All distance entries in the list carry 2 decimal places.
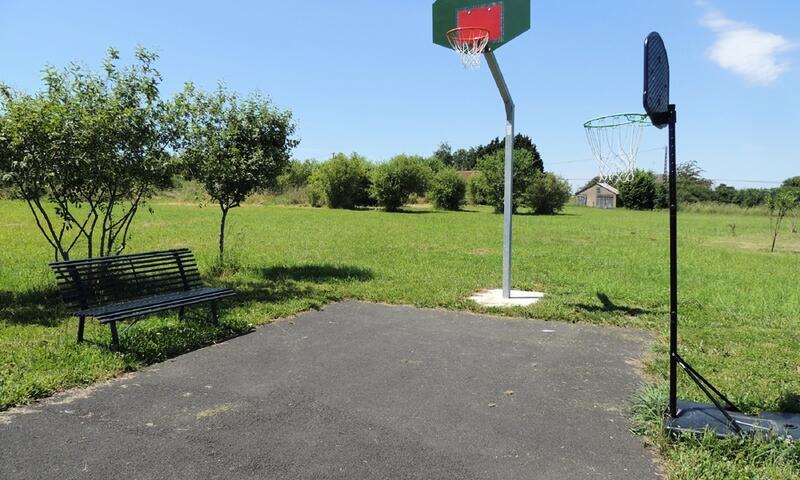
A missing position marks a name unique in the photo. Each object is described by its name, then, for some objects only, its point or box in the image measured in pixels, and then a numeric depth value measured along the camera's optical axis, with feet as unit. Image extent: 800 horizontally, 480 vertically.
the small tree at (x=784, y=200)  65.67
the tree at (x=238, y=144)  32.12
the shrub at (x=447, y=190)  165.27
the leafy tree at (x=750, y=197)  207.16
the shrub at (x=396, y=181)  145.69
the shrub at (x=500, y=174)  150.61
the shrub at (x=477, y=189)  160.45
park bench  17.54
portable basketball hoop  11.70
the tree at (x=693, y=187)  221.11
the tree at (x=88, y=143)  21.35
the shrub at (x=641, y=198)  177.80
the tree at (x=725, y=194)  221.87
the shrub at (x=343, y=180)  150.10
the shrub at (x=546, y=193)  153.28
